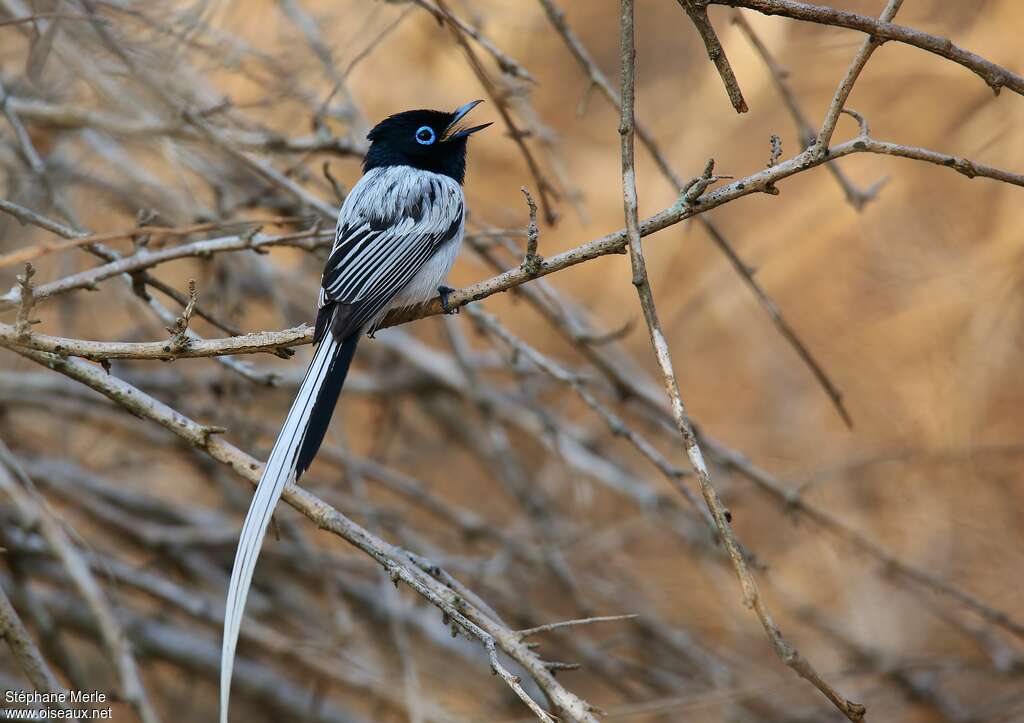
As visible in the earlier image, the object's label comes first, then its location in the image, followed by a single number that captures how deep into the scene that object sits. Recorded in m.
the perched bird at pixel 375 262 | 5.45
